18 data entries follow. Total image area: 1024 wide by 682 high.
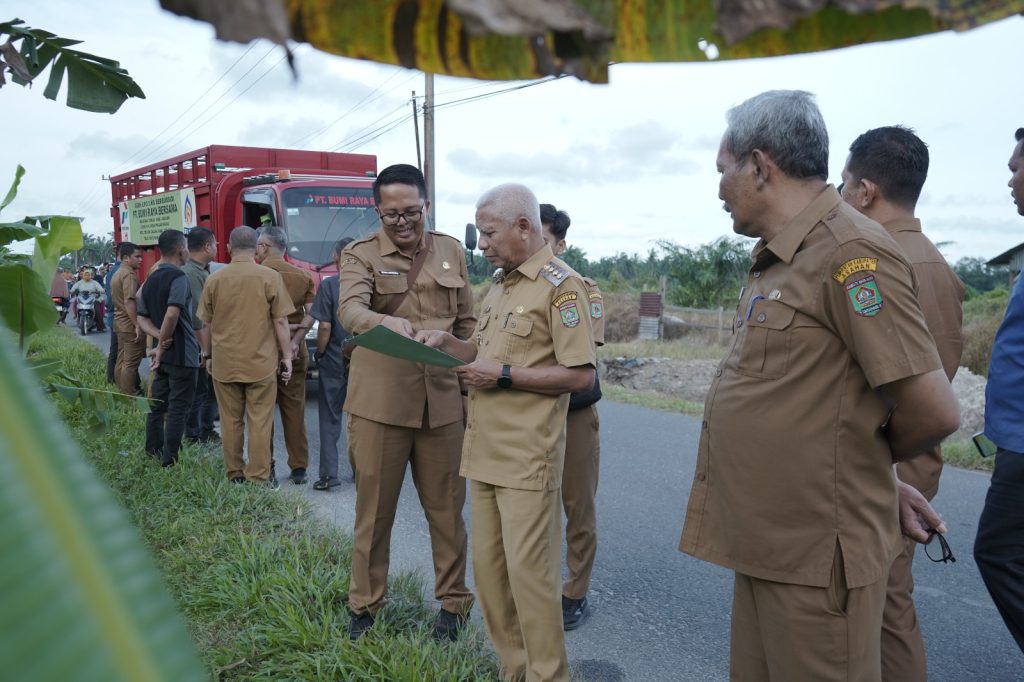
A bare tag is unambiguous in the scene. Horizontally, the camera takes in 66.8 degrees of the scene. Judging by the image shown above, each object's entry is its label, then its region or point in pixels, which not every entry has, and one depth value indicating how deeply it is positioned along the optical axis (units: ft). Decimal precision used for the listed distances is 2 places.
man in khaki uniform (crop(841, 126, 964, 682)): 8.45
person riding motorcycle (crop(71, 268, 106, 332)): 65.05
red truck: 28.91
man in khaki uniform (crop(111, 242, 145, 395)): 26.27
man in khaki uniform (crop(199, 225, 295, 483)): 17.69
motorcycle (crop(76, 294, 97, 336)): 63.93
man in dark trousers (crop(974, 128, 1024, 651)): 7.64
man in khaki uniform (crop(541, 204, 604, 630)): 11.79
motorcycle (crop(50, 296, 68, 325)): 71.61
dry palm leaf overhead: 2.21
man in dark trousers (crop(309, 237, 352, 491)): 18.34
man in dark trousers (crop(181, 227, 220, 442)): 20.98
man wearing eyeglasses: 10.53
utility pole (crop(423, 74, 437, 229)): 48.60
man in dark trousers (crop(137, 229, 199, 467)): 18.57
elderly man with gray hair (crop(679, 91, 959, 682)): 5.62
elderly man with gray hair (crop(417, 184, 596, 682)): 8.65
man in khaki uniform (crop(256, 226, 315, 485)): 19.56
